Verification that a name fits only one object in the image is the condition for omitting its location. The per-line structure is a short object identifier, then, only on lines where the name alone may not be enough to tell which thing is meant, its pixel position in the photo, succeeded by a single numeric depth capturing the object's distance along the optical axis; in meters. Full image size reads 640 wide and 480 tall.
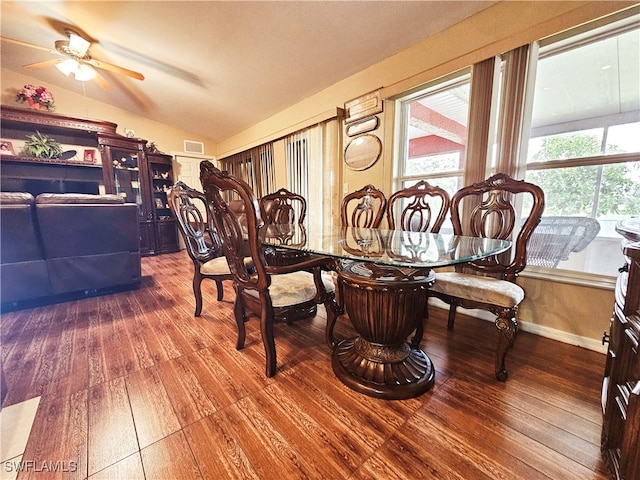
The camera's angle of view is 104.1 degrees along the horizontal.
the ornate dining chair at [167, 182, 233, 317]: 1.86
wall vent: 5.61
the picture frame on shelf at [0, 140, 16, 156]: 3.93
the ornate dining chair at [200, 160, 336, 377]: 1.19
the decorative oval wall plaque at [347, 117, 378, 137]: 2.68
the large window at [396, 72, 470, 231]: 2.25
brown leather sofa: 2.10
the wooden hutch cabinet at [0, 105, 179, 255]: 4.03
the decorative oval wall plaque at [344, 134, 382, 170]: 2.72
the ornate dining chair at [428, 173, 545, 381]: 1.25
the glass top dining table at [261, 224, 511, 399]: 1.16
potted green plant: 4.05
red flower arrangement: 3.98
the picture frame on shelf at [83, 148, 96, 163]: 4.53
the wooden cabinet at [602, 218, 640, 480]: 0.56
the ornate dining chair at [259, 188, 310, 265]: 2.78
